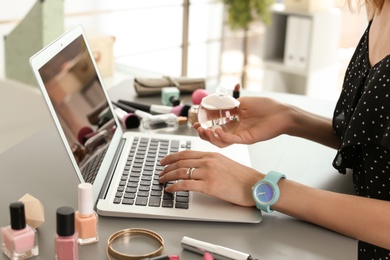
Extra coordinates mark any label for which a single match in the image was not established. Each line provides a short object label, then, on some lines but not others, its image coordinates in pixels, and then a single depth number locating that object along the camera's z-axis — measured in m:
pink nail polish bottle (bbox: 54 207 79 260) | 0.75
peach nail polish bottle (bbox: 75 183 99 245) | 0.81
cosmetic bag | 1.59
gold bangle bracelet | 0.78
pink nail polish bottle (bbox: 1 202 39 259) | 0.77
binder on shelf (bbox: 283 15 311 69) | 3.25
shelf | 3.26
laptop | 0.91
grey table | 0.85
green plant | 3.39
